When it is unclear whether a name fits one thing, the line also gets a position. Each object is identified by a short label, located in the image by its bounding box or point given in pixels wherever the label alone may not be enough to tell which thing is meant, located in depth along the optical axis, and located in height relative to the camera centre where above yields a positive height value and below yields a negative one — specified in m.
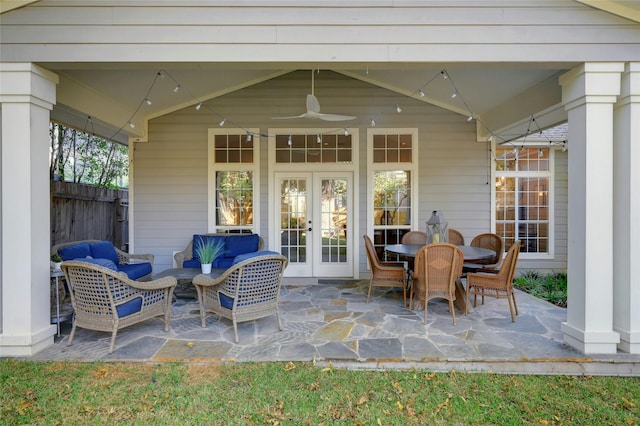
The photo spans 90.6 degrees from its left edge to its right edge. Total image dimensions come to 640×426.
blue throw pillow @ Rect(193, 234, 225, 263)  5.59 -0.50
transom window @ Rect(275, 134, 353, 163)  6.05 +1.21
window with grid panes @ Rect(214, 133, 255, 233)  6.06 +0.54
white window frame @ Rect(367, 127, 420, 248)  6.00 +0.86
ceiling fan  4.14 +1.36
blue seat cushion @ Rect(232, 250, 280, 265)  3.26 -0.46
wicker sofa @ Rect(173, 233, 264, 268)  5.49 -0.60
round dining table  3.95 -0.53
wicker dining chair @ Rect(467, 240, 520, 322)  3.71 -0.83
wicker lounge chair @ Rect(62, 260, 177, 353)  2.99 -0.84
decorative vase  4.36 -0.77
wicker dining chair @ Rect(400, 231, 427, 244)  5.40 -0.44
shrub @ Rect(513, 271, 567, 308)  4.87 -1.28
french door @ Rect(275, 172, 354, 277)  6.07 -0.21
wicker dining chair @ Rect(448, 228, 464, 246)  5.48 -0.42
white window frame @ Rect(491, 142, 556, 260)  6.41 +0.55
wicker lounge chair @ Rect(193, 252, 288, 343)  3.27 -0.83
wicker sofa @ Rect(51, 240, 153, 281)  4.20 -0.63
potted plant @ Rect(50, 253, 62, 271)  3.39 -0.55
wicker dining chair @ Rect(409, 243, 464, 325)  3.57 -0.66
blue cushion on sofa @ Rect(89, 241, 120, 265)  4.63 -0.59
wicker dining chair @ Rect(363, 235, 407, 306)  4.25 -0.84
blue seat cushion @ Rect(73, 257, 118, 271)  3.08 -0.50
